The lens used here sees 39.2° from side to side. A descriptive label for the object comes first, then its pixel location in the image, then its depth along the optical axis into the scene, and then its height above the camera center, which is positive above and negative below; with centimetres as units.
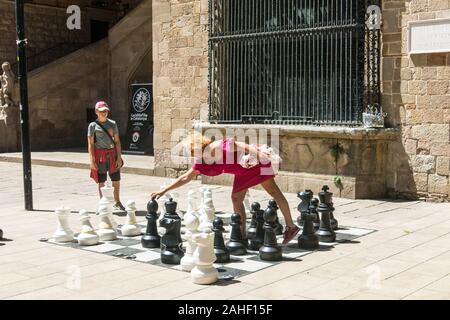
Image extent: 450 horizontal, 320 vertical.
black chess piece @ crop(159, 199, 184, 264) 586 -111
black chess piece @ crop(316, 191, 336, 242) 685 -116
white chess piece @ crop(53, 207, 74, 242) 687 -115
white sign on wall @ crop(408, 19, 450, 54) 922 +124
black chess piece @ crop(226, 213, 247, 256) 624 -117
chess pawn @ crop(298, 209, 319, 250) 653 -119
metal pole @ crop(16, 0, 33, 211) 910 +36
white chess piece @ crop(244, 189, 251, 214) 855 -110
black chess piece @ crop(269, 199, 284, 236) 715 -122
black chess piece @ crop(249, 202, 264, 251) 648 -118
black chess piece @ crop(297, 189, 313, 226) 762 -94
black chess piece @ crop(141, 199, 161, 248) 659 -113
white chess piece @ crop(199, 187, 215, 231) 726 -99
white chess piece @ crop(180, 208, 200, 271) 556 -105
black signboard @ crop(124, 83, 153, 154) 1586 +11
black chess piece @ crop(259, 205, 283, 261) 598 -120
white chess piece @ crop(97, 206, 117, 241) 699 -115
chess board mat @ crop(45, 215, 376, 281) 574 -131
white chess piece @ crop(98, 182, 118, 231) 716 -89
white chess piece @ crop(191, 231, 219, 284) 516 -113
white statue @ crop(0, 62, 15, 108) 1785 +109
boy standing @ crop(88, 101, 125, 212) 873 -33
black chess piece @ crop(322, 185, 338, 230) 737 -117
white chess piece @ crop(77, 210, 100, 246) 672 -118
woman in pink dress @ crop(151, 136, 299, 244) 638 -47
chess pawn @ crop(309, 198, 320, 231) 686 -98
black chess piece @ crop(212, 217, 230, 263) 592 -115
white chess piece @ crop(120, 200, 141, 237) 721 -117
